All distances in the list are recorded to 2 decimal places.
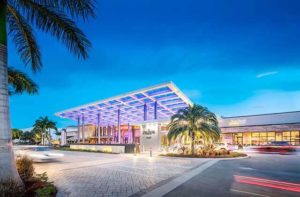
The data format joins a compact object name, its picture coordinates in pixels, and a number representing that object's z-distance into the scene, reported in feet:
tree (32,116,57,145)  191.86
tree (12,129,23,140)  241.98
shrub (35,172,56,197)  15.60
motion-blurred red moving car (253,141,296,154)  79.77
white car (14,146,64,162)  48.69
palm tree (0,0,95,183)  16.28
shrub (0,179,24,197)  13.79
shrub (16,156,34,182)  21.94
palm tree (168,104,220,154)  62.52
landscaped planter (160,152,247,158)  58.26
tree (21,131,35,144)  268.88
